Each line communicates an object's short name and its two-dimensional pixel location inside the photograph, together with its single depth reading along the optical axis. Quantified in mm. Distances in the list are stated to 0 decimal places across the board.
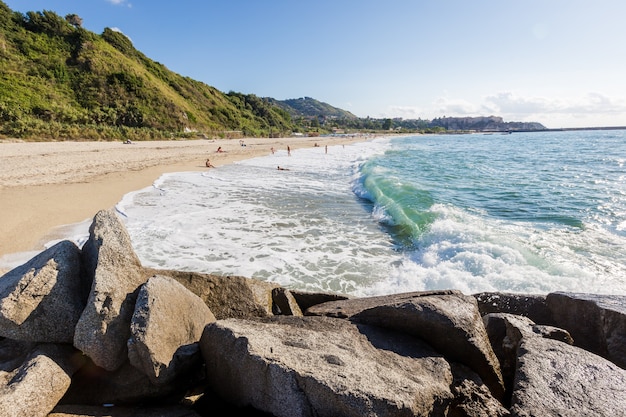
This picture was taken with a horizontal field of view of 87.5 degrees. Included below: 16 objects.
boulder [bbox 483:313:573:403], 3045
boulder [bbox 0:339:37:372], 2572
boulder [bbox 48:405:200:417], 2324
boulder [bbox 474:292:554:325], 3998
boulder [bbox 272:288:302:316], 3783
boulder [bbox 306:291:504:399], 2762
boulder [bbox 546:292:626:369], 3020
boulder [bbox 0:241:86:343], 2617
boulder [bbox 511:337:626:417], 2160
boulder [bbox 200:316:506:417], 2029
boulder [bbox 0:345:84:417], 2115
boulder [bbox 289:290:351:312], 4160
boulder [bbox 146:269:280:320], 3586
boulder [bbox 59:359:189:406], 2521
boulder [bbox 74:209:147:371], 2537
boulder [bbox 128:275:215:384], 2469
